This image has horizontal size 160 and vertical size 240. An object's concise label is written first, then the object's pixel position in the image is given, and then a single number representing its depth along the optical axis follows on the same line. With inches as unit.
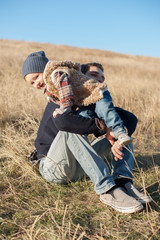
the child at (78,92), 63.1
